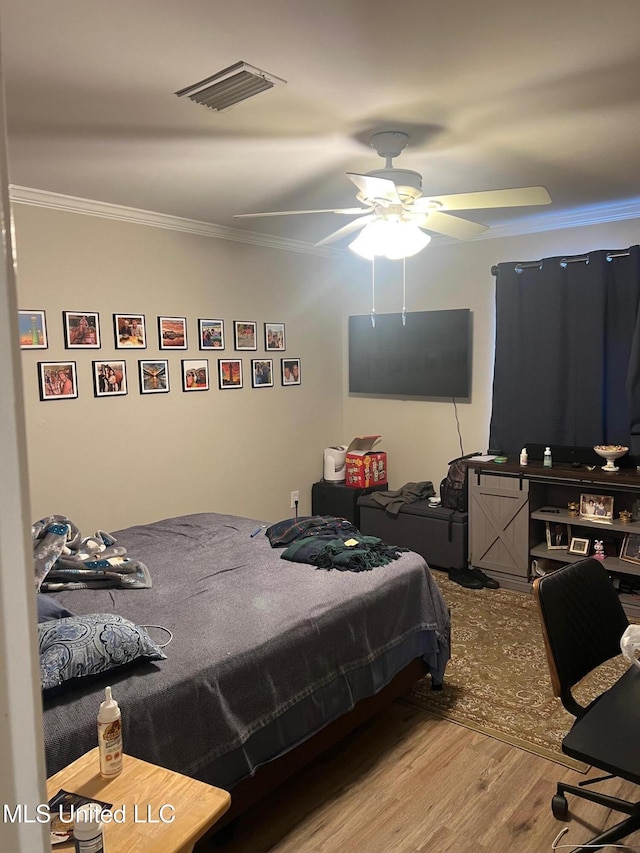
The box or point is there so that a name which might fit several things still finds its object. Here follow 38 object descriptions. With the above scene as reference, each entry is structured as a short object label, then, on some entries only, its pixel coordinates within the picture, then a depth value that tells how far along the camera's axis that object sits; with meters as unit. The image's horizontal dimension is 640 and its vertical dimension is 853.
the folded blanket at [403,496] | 5.12
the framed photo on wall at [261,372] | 5.24
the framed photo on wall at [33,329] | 3.83
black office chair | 1.83
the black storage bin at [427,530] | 4.82
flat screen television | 5.23
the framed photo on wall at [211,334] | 4.82
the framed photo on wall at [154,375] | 4.45
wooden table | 1.28
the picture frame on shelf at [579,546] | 4.41
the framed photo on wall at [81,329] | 4.01
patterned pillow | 1.87
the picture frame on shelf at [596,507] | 4.33
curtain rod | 4.38
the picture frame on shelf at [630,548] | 4.22
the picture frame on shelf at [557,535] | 4.59
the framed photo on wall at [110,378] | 4.18
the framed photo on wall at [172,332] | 4.55
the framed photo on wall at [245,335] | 5.07
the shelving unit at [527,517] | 4.29
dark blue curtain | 4.41
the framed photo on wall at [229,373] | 4.99
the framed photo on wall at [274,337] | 5.32
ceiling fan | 2.69
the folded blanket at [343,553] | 3.04
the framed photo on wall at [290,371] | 5.49
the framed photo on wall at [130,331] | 4.29
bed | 1.96
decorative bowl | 4.29
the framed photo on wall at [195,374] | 4.73
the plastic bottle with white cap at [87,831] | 1.15
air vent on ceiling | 2.26
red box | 5.57
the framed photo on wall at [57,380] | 3.90
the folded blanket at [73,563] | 2.82
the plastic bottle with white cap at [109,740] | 1.49
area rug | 2.89
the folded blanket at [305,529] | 3.38
